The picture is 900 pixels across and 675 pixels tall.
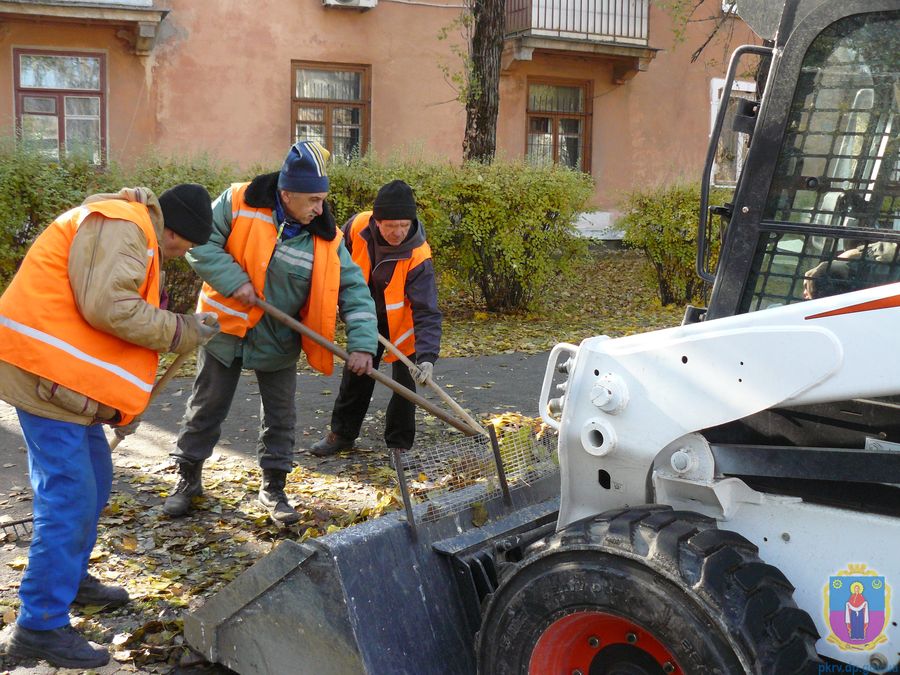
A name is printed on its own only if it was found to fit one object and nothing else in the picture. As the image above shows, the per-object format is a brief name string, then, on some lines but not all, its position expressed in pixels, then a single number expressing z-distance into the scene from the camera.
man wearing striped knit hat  4.36
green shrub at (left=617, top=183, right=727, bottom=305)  12.55
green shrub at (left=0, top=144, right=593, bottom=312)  8.81
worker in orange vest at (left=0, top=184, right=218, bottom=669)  3.21
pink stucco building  15.73
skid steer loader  2.34
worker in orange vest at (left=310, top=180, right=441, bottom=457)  5.36
